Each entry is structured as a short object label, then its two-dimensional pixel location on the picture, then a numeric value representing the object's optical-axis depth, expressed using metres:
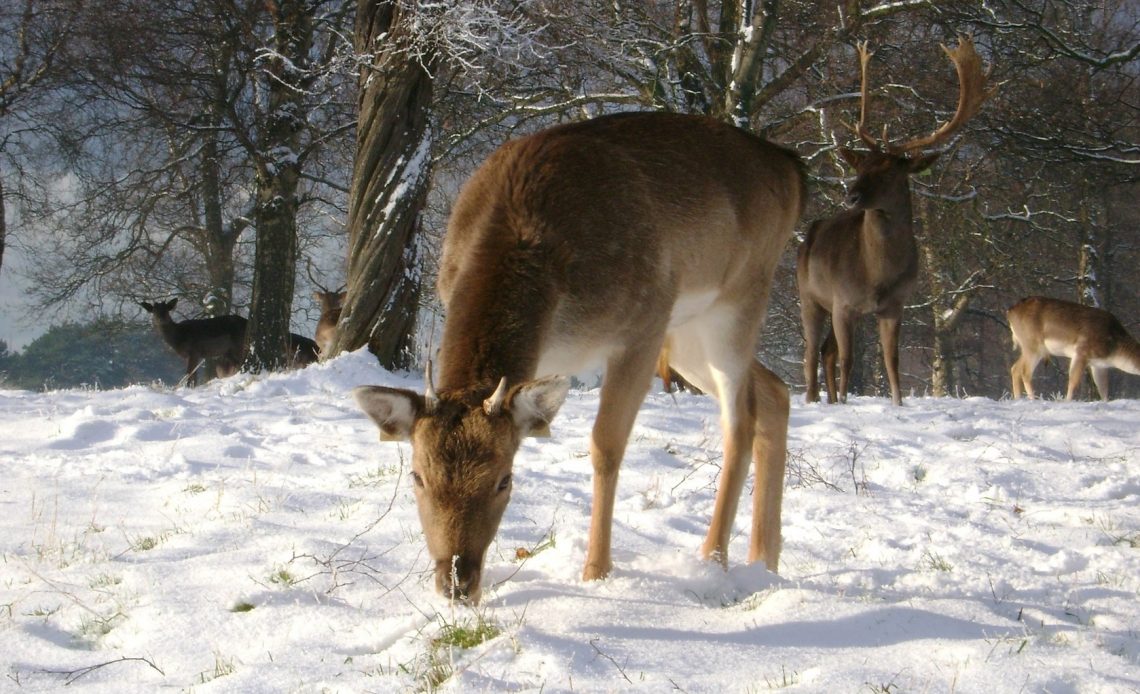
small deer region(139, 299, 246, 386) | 24.05
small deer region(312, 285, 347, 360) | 20.75
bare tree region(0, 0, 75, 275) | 18.20
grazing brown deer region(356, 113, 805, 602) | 3.47
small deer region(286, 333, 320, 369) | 21.23
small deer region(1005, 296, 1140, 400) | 18.16
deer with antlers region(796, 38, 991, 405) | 11.32
